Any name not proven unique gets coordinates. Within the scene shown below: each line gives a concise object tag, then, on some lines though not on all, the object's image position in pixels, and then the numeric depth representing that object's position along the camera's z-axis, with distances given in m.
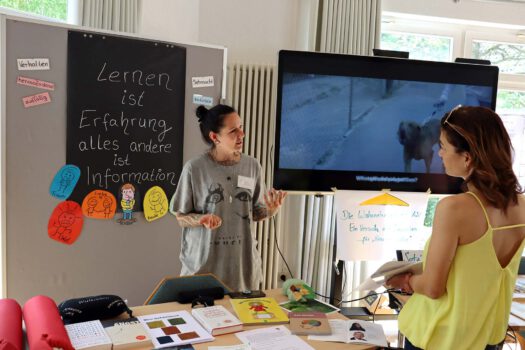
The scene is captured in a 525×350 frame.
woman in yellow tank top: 1.48
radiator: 3.52
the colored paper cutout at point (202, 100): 3.04
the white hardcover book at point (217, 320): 1.70
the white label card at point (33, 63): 2.55
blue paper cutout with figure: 2.69
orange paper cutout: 2.78
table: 1.63
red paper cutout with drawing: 2.70
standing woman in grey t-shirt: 2.35
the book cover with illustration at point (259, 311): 1.80
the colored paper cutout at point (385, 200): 3.10
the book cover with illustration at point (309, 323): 1.72
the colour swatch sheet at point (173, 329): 1.60
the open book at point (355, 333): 1.69
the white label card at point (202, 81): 3.03
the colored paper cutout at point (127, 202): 2.87
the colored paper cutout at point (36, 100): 2.58
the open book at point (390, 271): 1.74
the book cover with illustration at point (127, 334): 1.56
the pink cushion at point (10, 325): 1.33
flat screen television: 3.00
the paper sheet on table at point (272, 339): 1.60
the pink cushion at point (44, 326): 1.38
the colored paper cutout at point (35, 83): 2.56
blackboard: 2.71
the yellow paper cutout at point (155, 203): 2.95
